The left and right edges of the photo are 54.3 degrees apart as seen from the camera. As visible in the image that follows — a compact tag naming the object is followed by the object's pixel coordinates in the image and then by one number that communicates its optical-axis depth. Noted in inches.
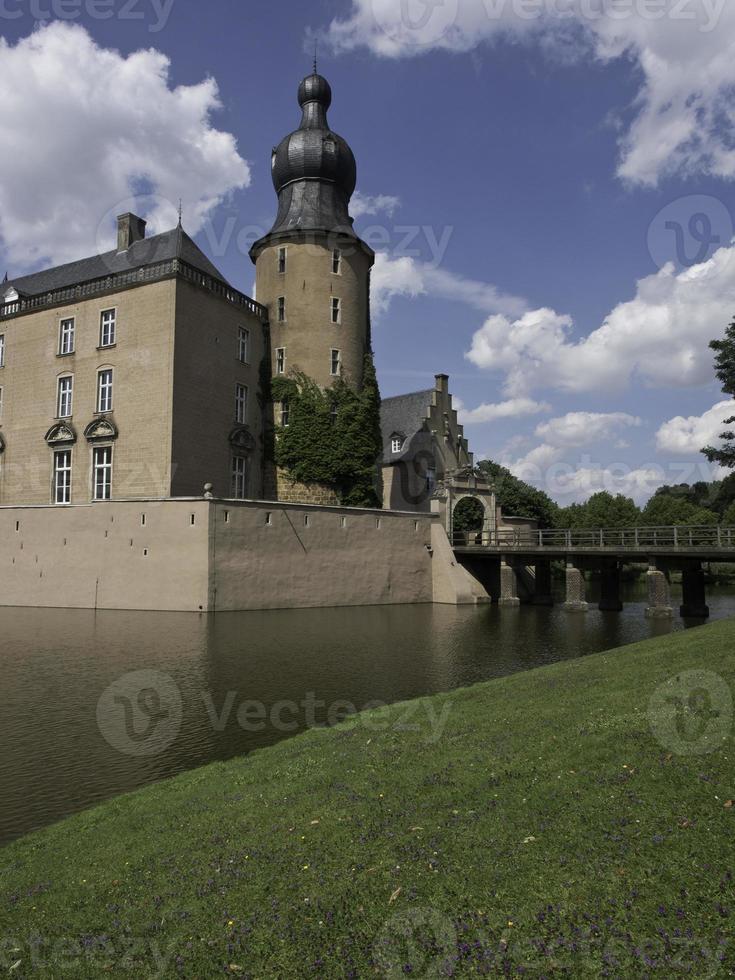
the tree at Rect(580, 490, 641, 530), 3029.0
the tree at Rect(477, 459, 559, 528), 2324.1
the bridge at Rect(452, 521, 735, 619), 1283.2
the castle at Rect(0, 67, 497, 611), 1211.2
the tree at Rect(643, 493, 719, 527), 2726.4
